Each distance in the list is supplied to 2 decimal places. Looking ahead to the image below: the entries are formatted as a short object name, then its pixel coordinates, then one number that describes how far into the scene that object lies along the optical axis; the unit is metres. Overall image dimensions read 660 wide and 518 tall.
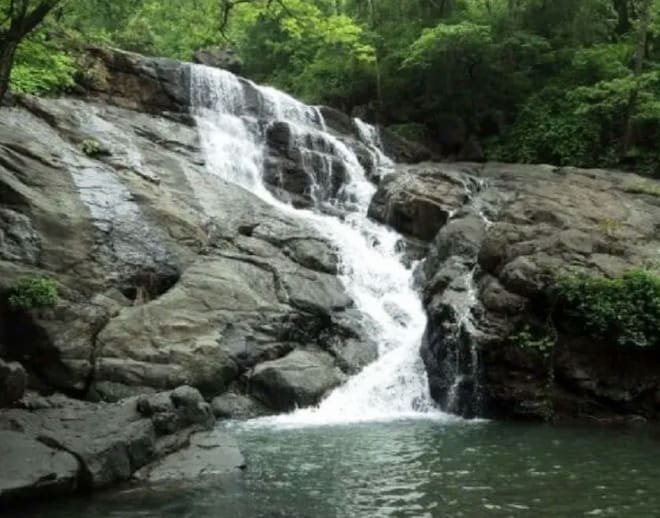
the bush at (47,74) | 16.05
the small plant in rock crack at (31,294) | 13.62
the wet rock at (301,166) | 22.77
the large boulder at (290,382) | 14.34
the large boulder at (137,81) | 23.08
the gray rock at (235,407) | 13.95
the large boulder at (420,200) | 21.00
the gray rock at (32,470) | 8.10
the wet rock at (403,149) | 27.31
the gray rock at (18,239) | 14.66
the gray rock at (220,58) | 33.94
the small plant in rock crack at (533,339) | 14.40
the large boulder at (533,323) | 14.25
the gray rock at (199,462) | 9.27
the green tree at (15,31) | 9.71
